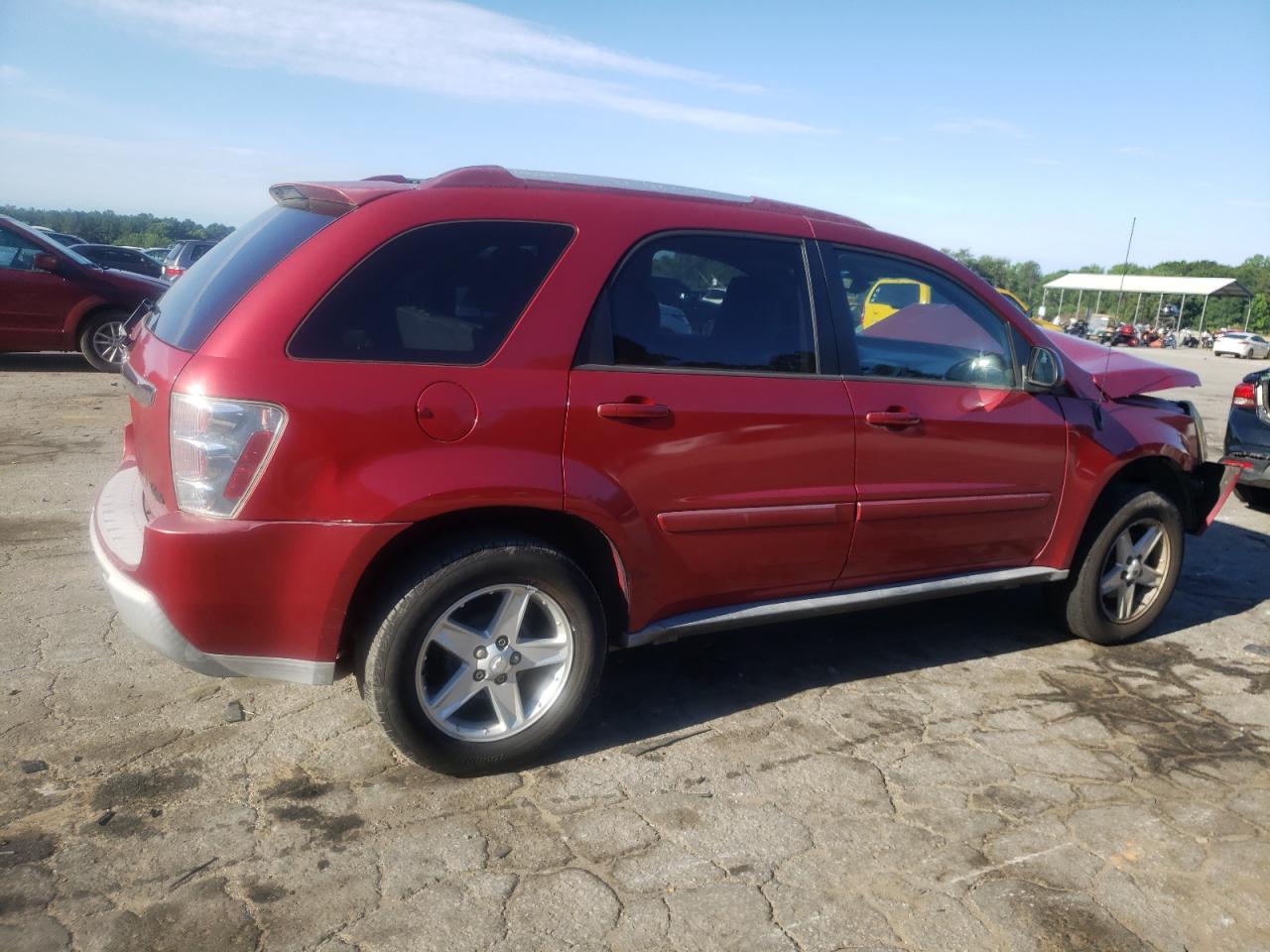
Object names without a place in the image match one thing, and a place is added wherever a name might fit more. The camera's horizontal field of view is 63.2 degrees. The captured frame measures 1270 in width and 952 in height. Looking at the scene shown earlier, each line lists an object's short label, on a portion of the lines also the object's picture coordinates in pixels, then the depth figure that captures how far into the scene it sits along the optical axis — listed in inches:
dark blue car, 298.4
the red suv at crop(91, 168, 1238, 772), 114.5
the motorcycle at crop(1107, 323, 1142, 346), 1768.5
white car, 1758.1
